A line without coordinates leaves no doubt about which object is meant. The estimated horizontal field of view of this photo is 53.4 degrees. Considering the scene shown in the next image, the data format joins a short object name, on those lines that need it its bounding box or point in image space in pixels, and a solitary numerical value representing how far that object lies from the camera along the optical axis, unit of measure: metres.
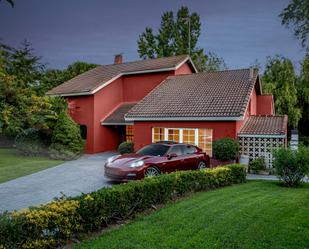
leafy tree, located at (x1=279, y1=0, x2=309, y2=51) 7.11
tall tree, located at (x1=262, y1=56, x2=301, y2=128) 29.42
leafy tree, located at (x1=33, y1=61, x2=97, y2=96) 37.36
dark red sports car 11.98
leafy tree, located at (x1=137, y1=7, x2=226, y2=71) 46.88
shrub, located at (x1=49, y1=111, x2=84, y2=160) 20.38
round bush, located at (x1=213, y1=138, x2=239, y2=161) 15.93
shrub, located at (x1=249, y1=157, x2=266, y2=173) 16.48
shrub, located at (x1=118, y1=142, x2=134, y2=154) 20.23
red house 17.14
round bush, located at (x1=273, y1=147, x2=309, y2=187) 11.82
